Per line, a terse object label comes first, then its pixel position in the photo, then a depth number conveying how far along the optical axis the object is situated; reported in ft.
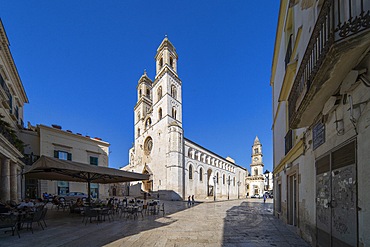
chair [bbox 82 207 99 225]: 31.42
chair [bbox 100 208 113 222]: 33.20
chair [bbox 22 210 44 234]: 25.39
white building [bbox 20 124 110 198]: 70.38
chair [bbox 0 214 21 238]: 22.66
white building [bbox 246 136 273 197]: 219.65
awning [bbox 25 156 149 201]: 27.02
